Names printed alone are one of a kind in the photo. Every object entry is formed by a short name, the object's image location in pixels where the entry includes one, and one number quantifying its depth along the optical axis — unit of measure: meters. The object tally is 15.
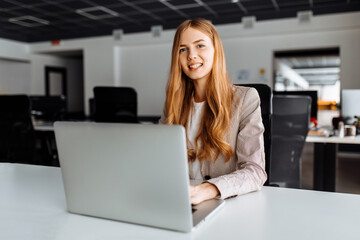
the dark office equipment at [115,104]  3.52
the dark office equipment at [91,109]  5.13
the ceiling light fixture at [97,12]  6.44
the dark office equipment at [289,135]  2.41
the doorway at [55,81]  9.91
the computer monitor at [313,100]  3.71
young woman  1.17
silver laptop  0.65
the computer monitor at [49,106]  4.69
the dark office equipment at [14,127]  3.15
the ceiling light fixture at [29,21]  7.09
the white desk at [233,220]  0.67
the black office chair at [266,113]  1.40
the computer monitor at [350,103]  3.41
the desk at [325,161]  2.91
